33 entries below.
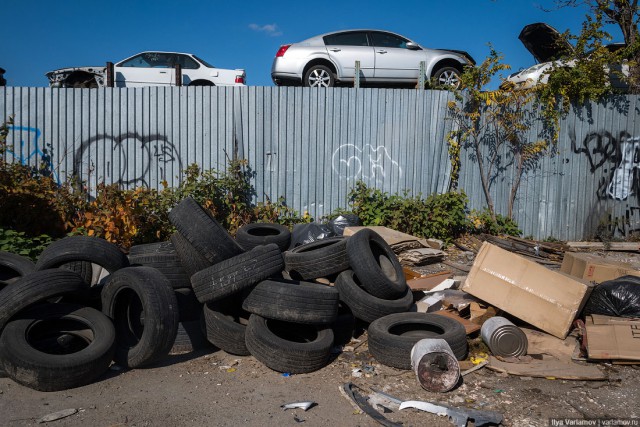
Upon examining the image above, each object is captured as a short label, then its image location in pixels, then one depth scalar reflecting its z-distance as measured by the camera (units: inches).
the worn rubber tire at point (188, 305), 220.5
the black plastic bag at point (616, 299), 207.8
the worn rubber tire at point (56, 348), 162.1
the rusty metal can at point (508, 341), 193.8
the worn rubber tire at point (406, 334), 185.3
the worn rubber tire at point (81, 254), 212.8
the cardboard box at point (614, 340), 188.5
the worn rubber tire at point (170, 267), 226.5
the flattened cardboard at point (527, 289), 207.2
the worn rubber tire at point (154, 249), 233.9
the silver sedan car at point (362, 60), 462.9
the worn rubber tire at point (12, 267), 220.1
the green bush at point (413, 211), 361.4
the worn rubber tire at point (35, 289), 174.2
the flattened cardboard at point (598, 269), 248.5
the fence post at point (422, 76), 397.5
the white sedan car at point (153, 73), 539.5
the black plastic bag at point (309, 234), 316.8
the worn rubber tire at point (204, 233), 205.9
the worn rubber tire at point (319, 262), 231.8
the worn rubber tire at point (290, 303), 187.9
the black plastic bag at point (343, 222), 339.9
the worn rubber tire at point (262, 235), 286.0
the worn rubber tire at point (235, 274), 190.1
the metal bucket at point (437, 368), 167.6
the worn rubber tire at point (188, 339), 202.5
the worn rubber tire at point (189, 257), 212.1
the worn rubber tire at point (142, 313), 177.8
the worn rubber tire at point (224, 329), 193.9
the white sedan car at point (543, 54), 393.1
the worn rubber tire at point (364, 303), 215.0
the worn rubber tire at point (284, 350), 180.1
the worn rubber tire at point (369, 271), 221.0
